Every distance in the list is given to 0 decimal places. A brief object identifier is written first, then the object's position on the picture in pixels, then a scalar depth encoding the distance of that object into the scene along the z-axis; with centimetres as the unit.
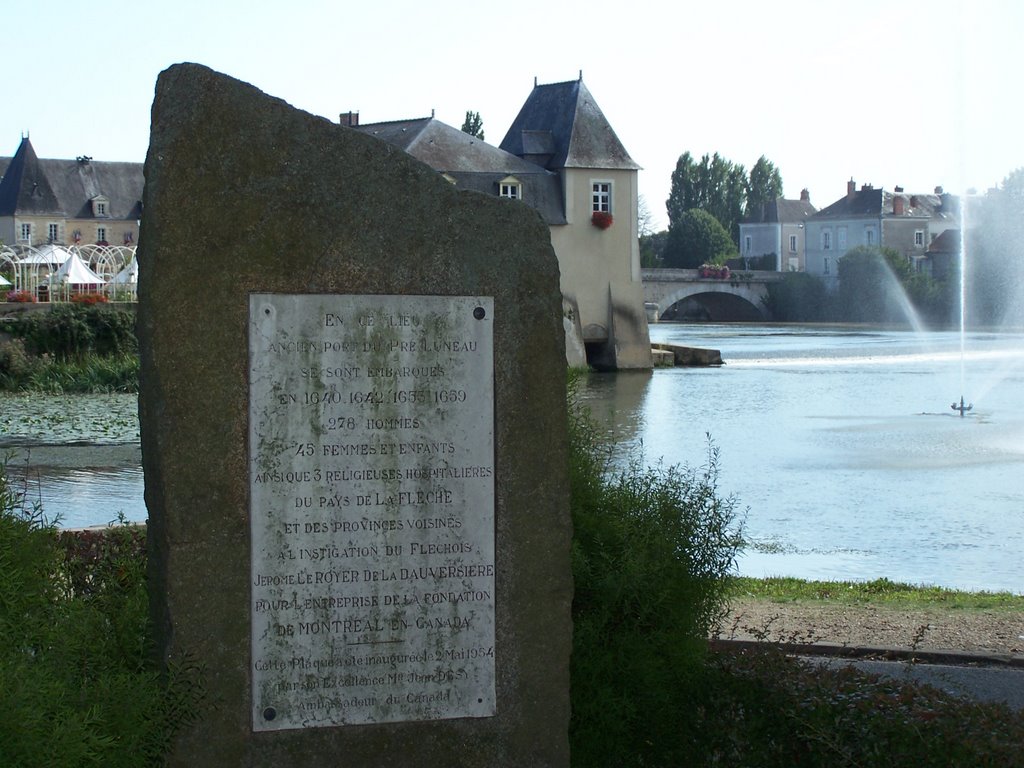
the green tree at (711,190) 11581
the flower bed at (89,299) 3164
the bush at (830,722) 493
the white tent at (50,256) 4738
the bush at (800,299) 8569
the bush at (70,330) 3039
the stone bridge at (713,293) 8244
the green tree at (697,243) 10556
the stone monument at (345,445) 470
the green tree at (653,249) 10462
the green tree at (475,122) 7094
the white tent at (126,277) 4247
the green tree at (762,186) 12200
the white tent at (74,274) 4333
